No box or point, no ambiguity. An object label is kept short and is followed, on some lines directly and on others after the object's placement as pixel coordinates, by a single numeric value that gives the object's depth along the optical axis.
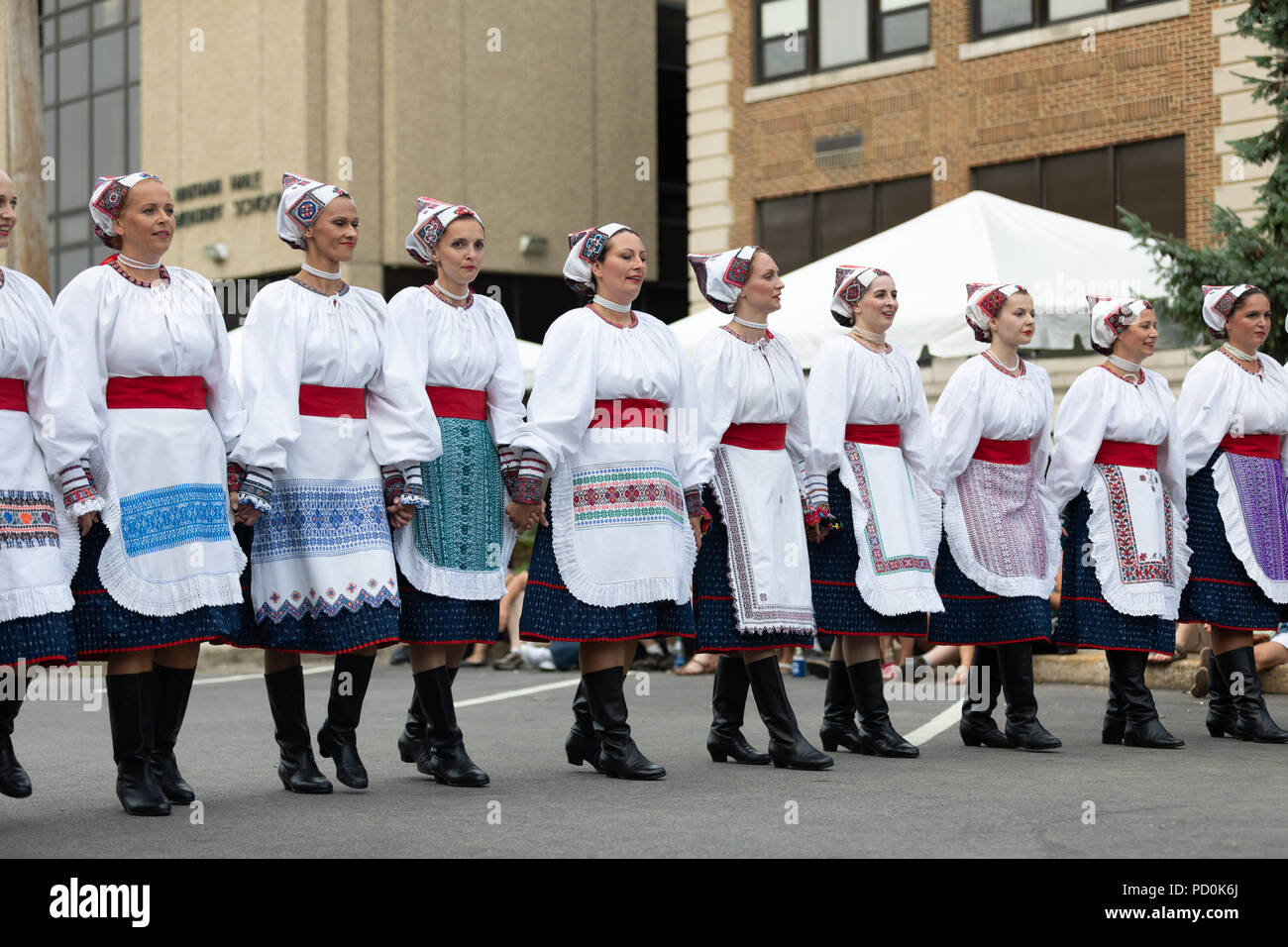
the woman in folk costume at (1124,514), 8.45
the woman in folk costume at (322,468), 6.53
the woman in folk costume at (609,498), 7.06
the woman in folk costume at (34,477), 5.76
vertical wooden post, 15.12
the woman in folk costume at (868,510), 8.01
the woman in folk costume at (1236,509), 8.70
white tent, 11.51
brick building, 19.98
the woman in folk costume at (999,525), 8.40
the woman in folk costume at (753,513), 7.53
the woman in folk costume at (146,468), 6.12
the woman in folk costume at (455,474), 6.89
